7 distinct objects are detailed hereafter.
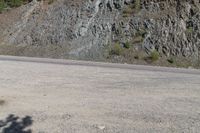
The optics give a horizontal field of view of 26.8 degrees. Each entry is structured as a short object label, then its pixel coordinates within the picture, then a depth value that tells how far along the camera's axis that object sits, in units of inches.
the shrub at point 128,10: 1526.1
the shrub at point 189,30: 1369.3
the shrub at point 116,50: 1350.9
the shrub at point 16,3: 1875.0
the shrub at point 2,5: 1885.8
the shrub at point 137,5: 1525.6
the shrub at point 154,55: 1284.6
